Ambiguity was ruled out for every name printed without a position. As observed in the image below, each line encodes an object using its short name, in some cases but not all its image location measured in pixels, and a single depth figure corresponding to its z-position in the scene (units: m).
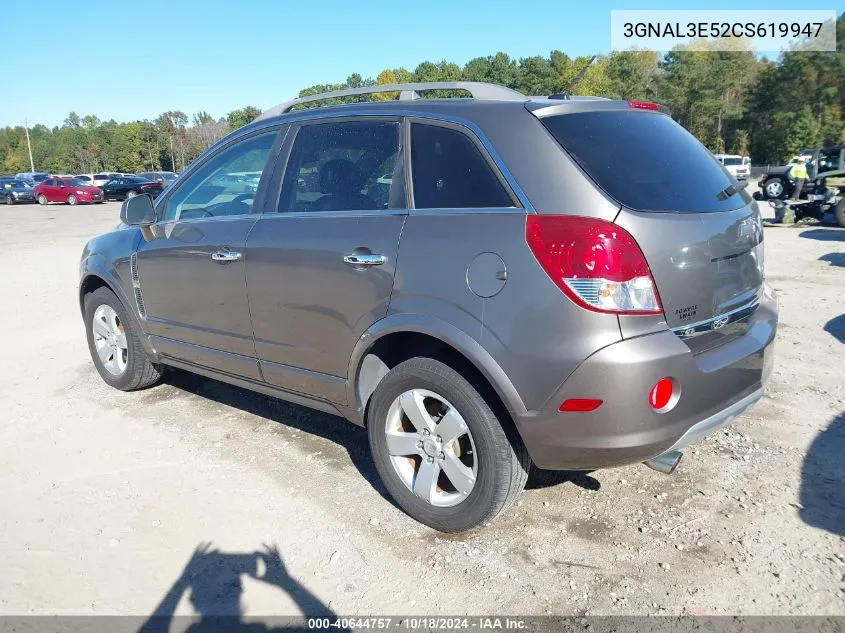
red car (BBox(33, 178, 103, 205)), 33.00
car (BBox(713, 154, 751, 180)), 37.78
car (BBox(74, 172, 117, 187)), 33.77
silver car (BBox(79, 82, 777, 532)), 2.55
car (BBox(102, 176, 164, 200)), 33.75
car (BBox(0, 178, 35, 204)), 35.38
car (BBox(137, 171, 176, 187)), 36.56
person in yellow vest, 16.06
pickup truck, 16.61
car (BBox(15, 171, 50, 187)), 36.78
